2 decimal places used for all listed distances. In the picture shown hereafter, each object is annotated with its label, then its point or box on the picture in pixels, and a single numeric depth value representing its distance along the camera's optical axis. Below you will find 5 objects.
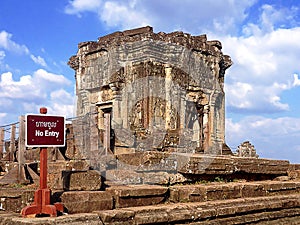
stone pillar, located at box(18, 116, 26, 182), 7.72
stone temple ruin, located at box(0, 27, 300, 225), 5.21
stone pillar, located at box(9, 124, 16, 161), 11.91
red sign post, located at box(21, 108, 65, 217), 4.46
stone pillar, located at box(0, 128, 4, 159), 12.72
